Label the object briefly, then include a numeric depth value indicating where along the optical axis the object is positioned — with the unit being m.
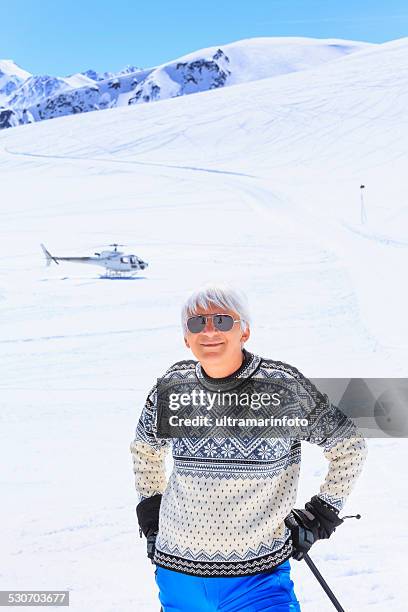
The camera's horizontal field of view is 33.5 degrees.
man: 2.11
